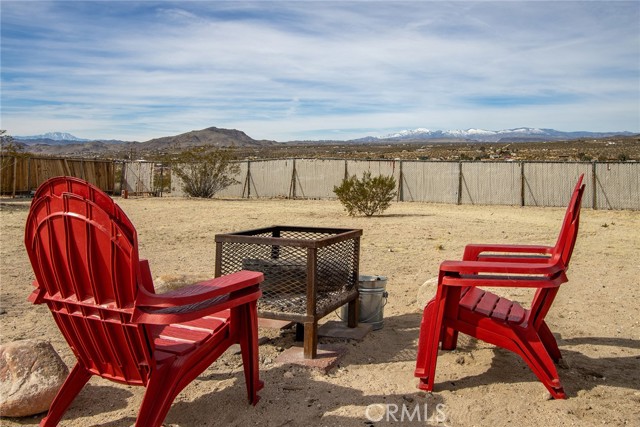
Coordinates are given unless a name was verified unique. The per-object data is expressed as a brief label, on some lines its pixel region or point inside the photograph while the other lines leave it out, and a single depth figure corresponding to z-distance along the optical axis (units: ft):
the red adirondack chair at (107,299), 9.03
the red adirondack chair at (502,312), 11.93
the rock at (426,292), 19.35
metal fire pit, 14.34
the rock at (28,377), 11.41
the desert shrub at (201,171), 81.76
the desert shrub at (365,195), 51.93
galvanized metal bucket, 17.28
